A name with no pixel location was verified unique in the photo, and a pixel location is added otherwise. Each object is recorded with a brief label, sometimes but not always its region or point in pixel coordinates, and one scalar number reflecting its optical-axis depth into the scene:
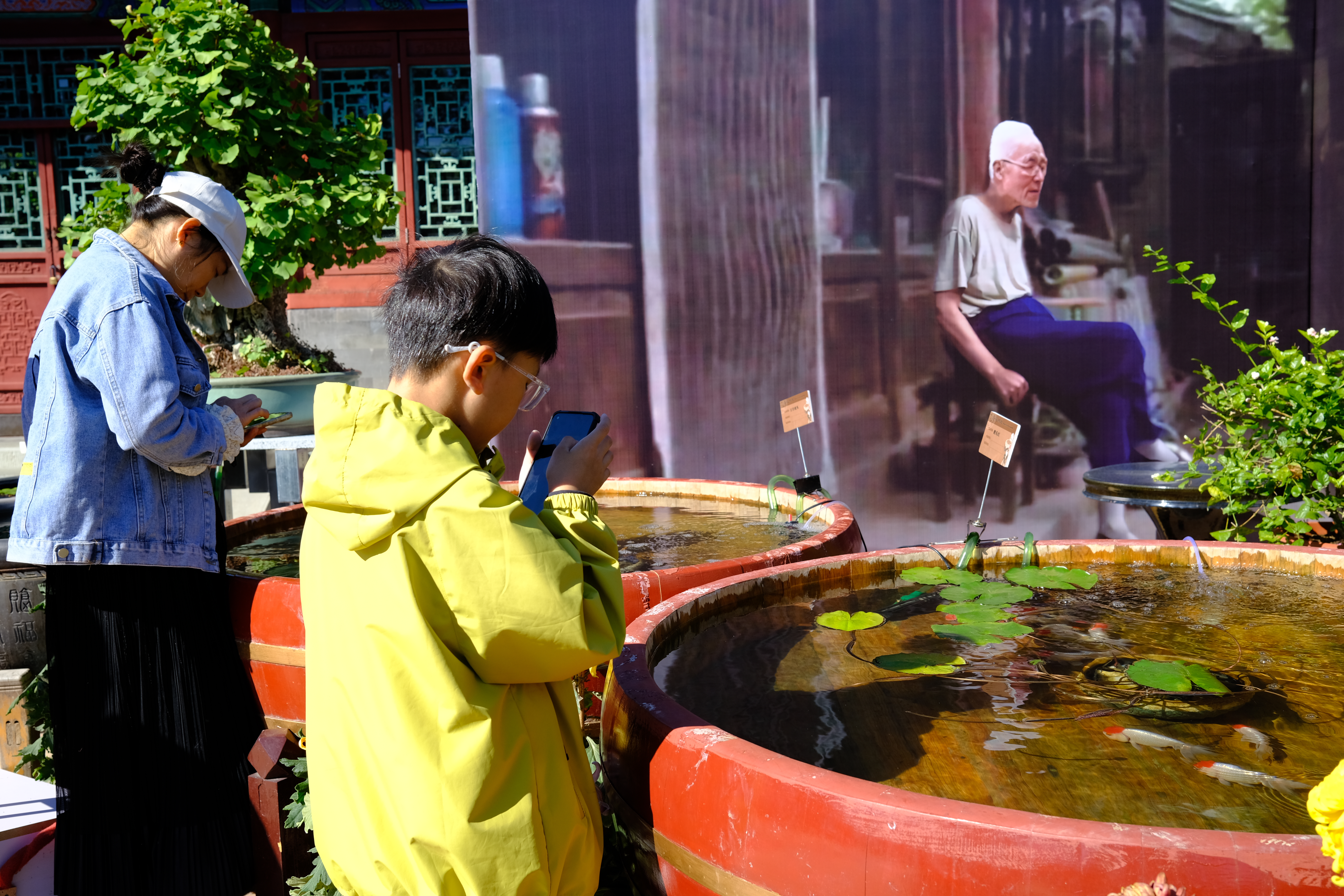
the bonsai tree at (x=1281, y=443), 2.22
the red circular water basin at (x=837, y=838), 0.79
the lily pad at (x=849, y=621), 1.62
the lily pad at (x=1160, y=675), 1.28
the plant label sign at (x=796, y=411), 2.77
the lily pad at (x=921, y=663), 1.40
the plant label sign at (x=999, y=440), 2.00
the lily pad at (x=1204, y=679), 1.28
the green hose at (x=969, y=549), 1.93
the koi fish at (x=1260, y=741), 1.09
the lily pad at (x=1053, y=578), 1.84
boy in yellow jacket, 0.95
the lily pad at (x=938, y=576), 1.87
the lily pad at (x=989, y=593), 1.74
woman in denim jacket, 1.71
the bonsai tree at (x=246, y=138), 3.68
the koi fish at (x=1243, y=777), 1.01
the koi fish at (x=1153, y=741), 1.10
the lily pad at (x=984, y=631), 1.53
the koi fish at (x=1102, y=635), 1.51
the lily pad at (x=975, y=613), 1.63
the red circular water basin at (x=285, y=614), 1.78
